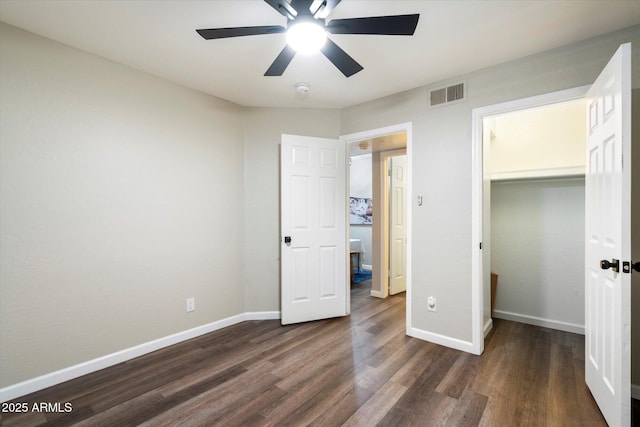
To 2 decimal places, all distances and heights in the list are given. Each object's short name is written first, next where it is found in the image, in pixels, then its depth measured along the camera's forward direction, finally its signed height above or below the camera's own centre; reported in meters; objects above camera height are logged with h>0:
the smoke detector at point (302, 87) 2.92 +1.27
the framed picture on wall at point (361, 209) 6.63 +0.10
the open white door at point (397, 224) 4.62 -0.17
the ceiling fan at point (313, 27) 1.53 +1.03
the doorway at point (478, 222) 2.64 -0.08
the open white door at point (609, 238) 1.55 -0.14
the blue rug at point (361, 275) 5.62 -1.25
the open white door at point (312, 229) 3.38 -0.18
